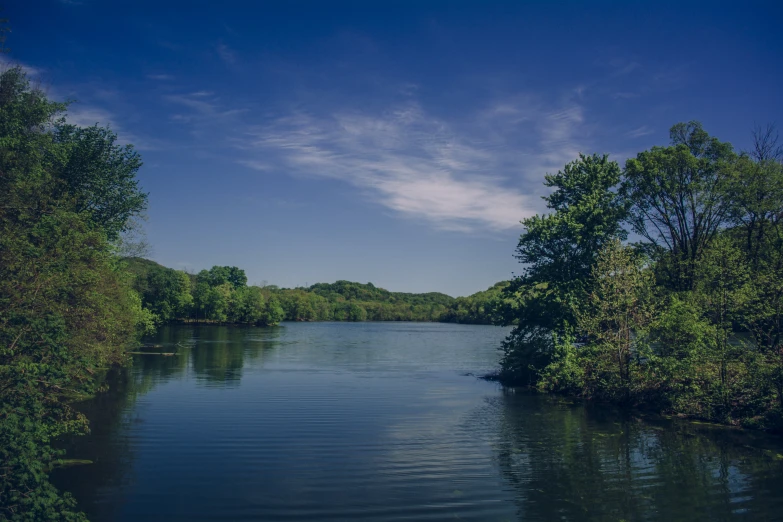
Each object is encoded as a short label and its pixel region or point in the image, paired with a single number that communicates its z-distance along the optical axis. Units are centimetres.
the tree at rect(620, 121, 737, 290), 3231
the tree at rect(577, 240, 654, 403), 2638
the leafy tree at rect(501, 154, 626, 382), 3141
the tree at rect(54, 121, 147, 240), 3150
